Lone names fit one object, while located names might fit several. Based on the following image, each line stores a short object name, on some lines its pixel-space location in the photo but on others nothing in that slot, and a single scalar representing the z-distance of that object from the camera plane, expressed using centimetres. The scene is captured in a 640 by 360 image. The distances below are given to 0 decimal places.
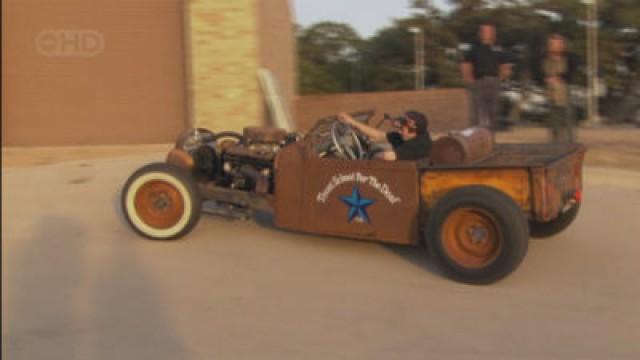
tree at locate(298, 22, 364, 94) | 4824
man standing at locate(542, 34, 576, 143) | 1133
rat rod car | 607
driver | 675
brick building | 1556
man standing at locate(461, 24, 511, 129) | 1126
